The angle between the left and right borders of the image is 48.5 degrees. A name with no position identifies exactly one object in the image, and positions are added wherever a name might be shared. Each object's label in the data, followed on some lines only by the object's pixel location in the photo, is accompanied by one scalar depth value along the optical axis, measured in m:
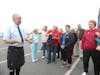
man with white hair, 2.74
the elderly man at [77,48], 6.81
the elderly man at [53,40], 5.34
